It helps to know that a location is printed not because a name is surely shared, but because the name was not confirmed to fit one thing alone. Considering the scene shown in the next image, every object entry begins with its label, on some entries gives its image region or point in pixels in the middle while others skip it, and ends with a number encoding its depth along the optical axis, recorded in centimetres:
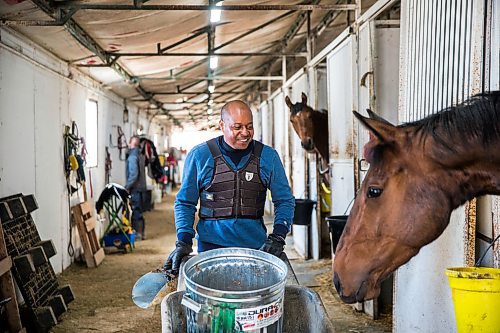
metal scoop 216
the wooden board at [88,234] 625
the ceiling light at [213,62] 797
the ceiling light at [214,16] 516
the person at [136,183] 836
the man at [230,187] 254
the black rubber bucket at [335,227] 399
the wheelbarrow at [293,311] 167
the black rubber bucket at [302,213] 611
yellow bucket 217
